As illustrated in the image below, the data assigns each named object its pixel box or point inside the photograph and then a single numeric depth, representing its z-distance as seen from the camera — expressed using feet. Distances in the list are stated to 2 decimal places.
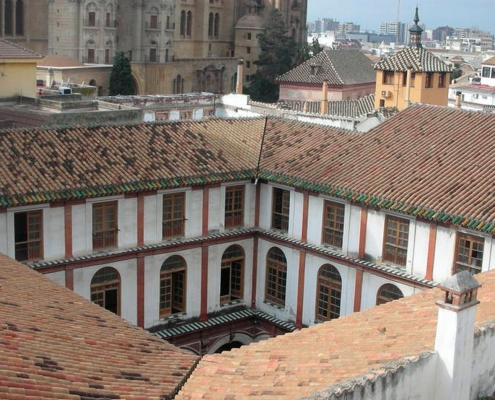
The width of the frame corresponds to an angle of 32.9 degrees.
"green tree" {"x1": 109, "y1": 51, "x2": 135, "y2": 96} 232.32
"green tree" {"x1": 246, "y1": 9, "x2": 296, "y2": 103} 287.69
